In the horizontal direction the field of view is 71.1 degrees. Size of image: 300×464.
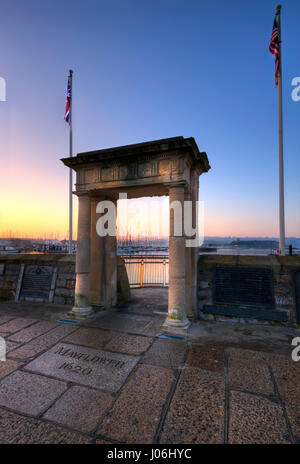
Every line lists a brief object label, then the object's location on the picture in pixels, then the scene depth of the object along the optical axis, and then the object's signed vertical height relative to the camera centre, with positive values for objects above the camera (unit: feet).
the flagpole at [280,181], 28.91 +7.97
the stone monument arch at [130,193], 17.20 +4.36
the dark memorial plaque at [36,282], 24.75 -5.45
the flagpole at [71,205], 39.25 +6.20
